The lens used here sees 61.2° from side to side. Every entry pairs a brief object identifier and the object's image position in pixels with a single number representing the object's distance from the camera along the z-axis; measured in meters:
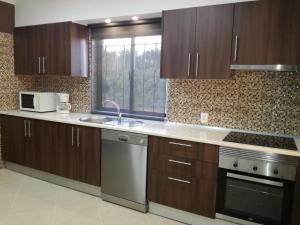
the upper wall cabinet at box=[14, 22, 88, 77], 3.36
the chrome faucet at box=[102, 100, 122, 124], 3.20
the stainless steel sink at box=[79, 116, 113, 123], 3.15
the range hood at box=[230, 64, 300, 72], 2.20
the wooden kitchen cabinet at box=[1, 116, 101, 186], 2.98
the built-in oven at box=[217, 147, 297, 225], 2.04
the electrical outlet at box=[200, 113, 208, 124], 2.89
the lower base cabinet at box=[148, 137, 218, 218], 2.33
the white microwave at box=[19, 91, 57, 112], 3.62
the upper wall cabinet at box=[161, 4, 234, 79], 2.42
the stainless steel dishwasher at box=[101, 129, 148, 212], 2.66
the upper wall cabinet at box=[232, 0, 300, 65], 2.15
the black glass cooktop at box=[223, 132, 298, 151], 2.14
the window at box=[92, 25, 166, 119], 3.23
